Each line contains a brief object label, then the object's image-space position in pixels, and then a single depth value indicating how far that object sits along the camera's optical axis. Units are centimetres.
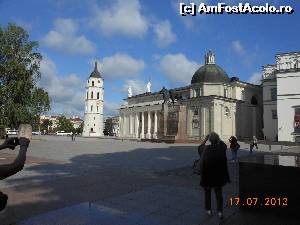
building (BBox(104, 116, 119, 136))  14780
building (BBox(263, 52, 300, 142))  5325
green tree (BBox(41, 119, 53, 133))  14054
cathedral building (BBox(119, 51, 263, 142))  6462
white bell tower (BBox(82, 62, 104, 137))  11319
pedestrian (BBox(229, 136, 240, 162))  1888
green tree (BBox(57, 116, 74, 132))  13738
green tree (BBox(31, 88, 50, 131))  4369
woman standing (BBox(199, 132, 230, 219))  681
